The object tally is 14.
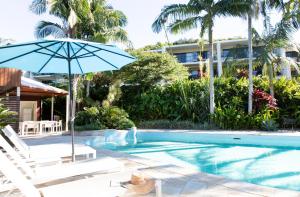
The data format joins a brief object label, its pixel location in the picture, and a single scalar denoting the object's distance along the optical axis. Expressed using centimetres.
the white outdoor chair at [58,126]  1709
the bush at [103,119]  1538
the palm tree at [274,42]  1586
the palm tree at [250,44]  1578
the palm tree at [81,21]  1736
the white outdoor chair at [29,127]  1520
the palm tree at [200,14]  1562
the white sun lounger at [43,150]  587
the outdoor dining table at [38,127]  1547
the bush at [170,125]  1610
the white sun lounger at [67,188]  291
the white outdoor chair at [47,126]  1608
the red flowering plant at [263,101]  1584
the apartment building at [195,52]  3784
